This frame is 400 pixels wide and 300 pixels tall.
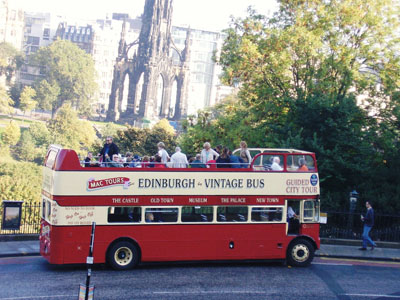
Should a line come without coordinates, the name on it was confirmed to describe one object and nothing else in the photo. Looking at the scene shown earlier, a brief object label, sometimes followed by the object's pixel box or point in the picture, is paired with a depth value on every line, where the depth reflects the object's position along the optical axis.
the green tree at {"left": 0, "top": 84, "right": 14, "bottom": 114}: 137.88
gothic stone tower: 163.50
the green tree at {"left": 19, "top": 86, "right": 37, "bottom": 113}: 146.01
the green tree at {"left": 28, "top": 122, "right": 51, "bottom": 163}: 127.31
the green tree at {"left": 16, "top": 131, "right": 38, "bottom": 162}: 122.12
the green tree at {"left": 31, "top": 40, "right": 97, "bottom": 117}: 160.75
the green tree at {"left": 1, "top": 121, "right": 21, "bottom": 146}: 122.88
